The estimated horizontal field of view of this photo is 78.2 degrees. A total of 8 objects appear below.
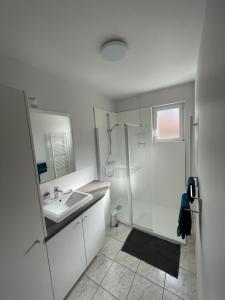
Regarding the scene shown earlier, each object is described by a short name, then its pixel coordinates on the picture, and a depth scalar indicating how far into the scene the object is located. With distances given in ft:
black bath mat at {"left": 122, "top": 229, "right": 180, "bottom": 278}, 5.72
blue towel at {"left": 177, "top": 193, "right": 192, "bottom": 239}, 4.11
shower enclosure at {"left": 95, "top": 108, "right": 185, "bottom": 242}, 8.00
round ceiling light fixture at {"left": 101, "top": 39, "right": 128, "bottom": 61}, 3.91
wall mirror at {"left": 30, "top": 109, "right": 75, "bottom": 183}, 5.32
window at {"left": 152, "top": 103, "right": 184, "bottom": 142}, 8.46
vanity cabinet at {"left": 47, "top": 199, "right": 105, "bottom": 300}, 4.23
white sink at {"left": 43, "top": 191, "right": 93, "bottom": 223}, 4.48
